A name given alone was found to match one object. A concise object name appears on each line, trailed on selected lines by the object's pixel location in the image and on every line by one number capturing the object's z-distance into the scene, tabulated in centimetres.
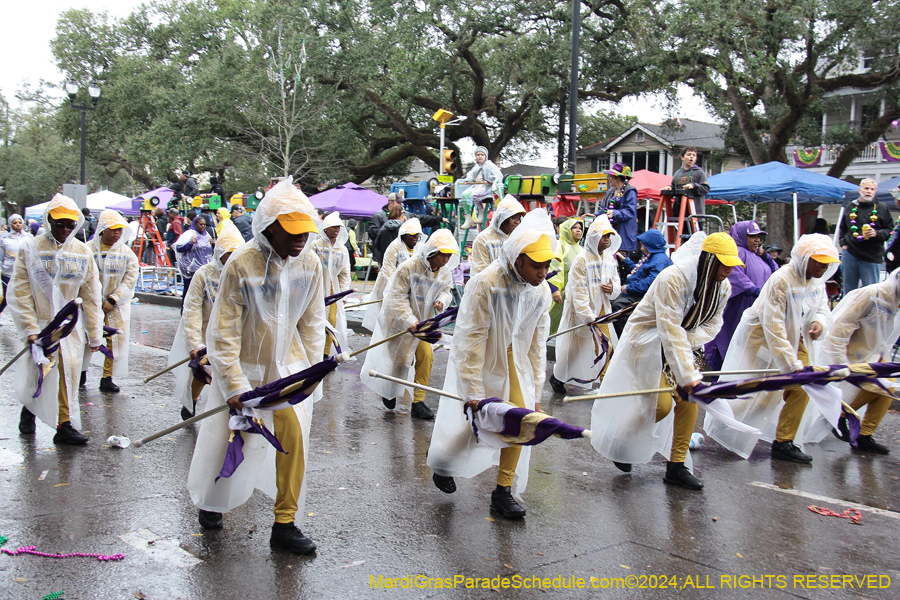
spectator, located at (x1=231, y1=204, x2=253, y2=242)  1318
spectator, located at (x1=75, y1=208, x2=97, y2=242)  1697
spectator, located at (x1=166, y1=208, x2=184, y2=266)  1840
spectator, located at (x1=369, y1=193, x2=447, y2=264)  1196
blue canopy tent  1377
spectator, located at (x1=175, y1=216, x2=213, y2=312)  1126
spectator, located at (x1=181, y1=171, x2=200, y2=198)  1902
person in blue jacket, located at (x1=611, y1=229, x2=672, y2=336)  860
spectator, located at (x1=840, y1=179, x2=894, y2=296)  976
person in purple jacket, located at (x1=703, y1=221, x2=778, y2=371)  852
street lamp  2355
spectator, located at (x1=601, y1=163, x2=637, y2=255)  1076
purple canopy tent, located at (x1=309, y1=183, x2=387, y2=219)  2259
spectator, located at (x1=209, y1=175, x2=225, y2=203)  1970
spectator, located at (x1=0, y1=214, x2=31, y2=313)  1266
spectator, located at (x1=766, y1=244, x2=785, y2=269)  1296
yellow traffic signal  1537
